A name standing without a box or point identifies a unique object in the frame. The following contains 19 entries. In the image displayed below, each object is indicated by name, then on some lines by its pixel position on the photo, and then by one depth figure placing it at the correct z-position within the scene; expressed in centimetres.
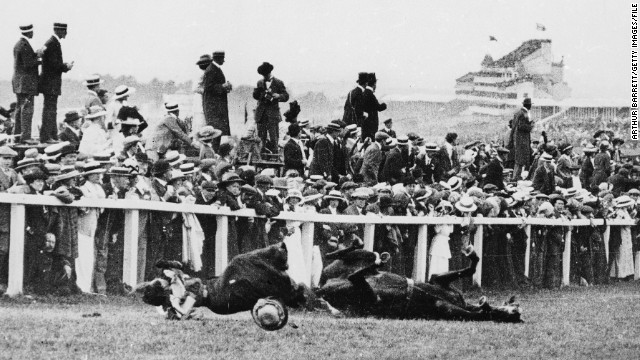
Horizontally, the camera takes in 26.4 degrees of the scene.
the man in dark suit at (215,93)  2502
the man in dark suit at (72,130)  2245
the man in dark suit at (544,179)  2980
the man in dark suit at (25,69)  2217
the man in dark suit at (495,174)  2934
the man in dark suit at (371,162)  2530
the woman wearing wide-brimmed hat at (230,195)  1841
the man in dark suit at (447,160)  2956
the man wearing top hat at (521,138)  3348
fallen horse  1734
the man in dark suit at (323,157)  2523
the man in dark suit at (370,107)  2839
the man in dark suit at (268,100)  2639
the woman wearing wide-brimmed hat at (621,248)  2883
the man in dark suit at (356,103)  2838
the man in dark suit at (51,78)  2225
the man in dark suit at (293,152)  2491
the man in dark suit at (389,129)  2935
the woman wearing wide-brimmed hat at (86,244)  1742
